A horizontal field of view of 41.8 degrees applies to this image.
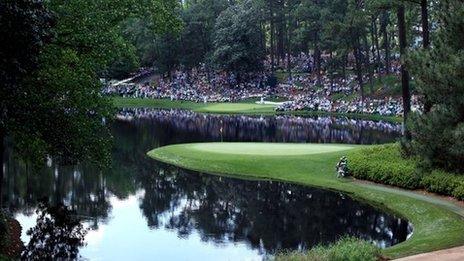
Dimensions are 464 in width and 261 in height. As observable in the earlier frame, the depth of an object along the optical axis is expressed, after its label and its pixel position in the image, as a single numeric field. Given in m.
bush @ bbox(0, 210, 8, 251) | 18.26
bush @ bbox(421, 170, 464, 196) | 26.02
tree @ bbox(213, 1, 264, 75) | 99.70
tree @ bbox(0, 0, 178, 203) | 19.30
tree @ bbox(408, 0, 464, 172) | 18.70
